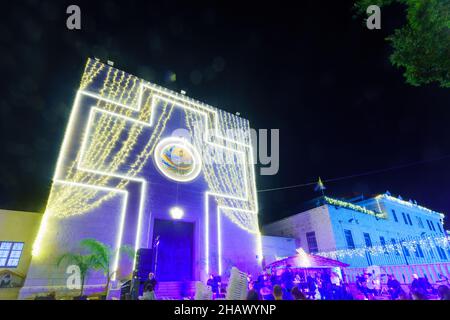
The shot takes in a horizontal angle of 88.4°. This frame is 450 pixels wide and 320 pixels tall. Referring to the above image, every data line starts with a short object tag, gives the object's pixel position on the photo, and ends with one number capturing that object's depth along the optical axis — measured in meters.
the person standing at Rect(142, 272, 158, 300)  6.55
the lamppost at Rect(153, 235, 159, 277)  12.37
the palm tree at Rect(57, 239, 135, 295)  9.00
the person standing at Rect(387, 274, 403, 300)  8.38
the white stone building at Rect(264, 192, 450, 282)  18.36
